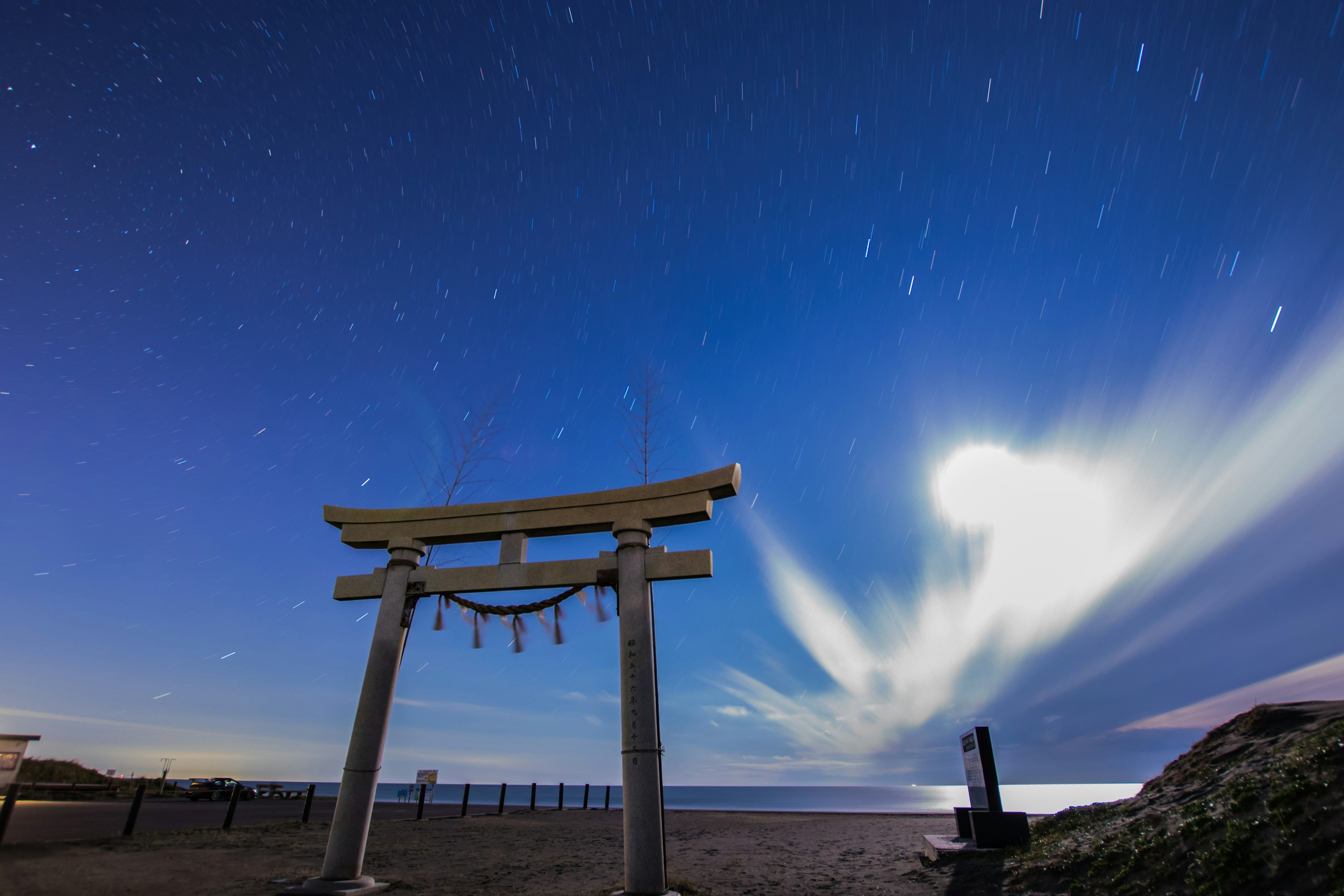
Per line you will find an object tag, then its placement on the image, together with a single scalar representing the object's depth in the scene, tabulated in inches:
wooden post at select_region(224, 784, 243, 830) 563.5
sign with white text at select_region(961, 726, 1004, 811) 405.1
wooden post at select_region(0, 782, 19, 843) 356.2
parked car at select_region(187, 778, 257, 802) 1089.4
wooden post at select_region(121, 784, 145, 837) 490.3
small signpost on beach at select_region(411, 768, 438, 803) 953.6
